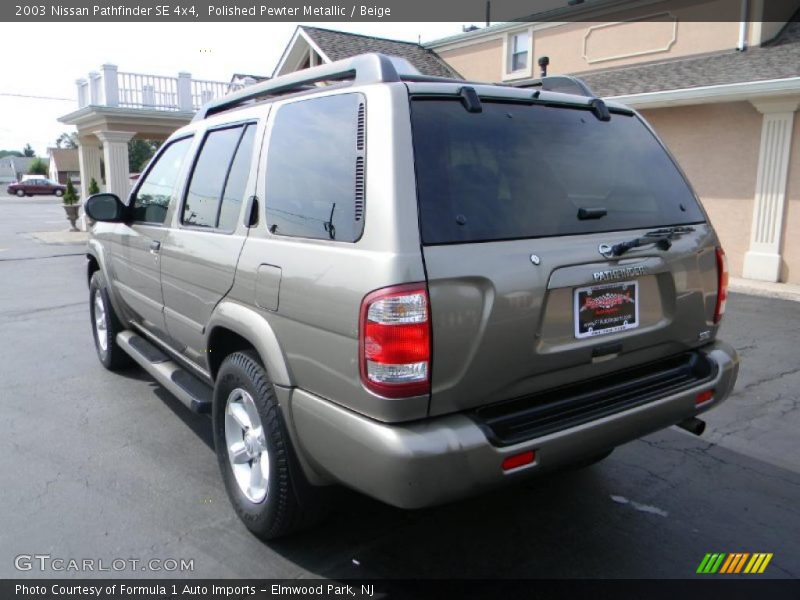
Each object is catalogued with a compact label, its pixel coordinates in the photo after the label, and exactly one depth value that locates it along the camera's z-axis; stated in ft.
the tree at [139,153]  253.03
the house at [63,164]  250.37
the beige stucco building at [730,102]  32.71
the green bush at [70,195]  70.90
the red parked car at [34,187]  181.98
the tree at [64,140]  385.50
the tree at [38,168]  260.40
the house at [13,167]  314.39
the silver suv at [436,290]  7.52
